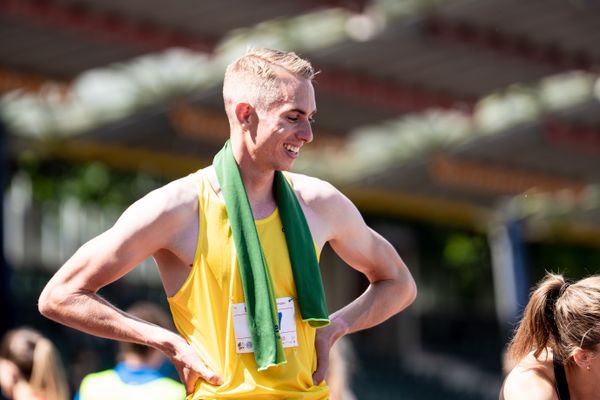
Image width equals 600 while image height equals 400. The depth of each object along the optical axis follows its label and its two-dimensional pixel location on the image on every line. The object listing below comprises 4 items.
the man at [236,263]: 6.47
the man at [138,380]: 12.72
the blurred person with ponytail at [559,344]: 7.27
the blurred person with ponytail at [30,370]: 14.09
